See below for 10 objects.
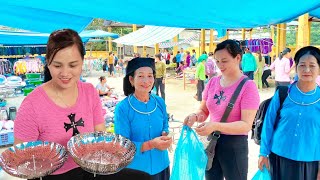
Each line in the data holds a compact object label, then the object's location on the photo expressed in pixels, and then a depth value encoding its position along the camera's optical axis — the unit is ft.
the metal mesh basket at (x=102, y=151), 3.77
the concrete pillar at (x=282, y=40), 37.85
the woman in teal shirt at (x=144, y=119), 6.00
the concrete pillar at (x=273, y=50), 51.37
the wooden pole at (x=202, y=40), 43.59
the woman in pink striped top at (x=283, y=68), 24.73
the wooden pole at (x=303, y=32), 19.38
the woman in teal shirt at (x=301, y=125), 6.70
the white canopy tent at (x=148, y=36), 29.37
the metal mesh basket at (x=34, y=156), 3.91
